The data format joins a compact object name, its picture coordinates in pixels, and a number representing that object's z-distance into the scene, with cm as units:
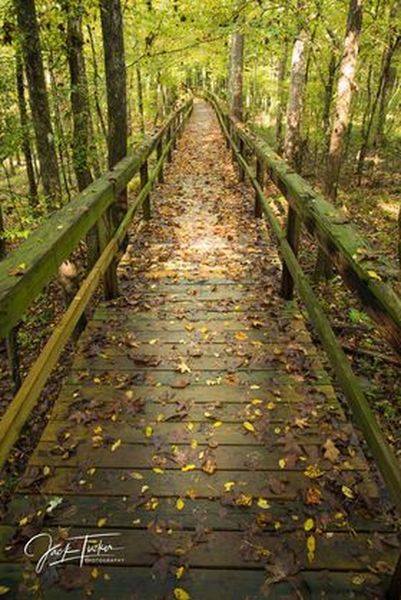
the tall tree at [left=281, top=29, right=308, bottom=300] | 1143
